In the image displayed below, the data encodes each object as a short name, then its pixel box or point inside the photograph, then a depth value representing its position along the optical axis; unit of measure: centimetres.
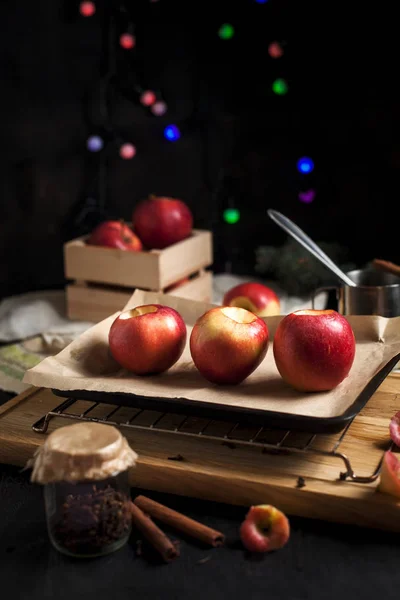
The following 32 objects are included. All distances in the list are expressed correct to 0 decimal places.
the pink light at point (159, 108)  229
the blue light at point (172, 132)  229
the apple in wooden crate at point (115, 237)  207
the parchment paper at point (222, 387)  124
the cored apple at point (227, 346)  128
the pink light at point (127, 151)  231
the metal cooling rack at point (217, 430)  116
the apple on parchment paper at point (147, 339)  133
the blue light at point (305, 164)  220
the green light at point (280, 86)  216
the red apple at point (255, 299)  190
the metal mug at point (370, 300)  161
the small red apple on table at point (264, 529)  104
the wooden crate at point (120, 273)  203
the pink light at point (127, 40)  224
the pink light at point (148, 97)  229
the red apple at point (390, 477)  108
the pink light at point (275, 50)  213
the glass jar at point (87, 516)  103
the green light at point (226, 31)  217
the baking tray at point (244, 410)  114
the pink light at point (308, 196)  223
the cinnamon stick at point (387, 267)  180
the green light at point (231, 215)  232
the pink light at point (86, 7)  219
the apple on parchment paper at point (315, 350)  124
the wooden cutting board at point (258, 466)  110
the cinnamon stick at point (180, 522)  106
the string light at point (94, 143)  230
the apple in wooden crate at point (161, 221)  211
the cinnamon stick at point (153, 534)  104
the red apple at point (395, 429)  121
